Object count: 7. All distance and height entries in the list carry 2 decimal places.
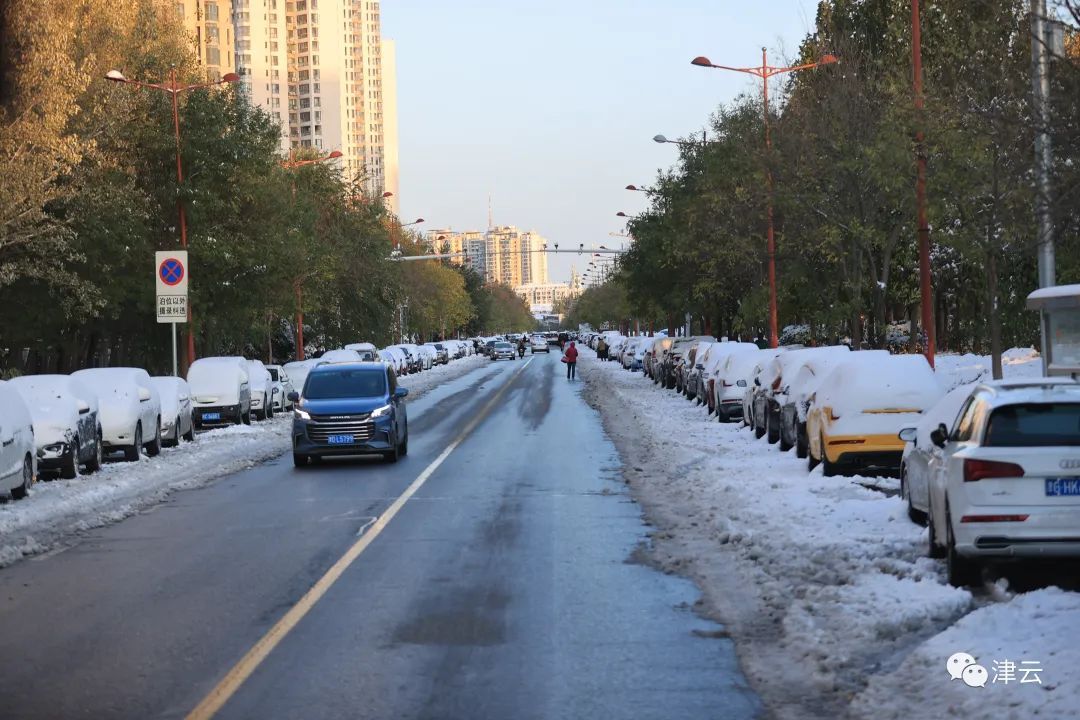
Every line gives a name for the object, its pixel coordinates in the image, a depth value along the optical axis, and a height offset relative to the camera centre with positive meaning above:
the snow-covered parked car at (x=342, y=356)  55.97 -0.25
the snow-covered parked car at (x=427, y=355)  94.19 -0.56
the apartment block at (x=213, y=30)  181.38 +40.20
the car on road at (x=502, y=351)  122.99 -0.52
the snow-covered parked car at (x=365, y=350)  63.52 -0.05
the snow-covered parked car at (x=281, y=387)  45.94 -1.10
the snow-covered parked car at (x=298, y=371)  49.75 -0.68
